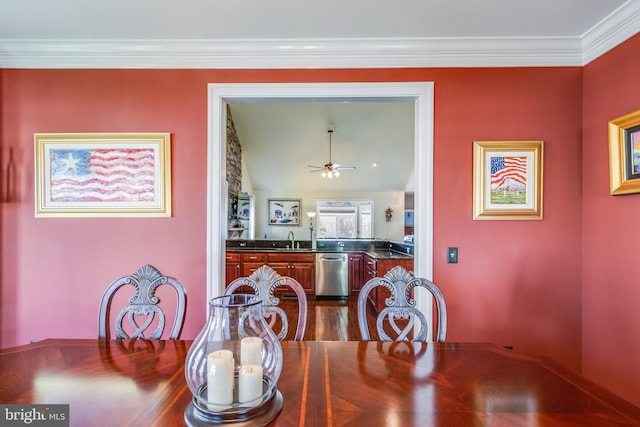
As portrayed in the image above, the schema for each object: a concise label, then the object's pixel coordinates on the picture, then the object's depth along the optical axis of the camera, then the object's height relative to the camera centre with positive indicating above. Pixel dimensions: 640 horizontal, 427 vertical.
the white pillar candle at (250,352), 0.91 -0.43
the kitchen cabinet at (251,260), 5.15 -0.84
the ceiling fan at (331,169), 5.34 +0.80
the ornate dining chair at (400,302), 1.42 -0.44
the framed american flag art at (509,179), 2.03 +0.24
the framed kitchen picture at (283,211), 8.02 +0.03
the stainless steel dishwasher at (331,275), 5.23 -1.11
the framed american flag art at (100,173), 2.07 +0.27
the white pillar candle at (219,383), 0.82 -0.48
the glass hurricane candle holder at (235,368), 0.82 -0.47
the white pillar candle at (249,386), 0.84 -0.50
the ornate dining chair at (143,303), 1.42 -0.45
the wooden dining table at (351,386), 0.83 -0.58
